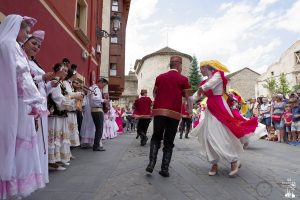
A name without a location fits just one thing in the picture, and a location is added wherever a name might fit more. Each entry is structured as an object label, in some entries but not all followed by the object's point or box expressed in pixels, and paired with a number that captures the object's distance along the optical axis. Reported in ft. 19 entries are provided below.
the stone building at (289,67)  100.77
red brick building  15.71
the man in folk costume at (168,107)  11.39
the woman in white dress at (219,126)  11.36
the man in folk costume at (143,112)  23.30
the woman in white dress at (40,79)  8.03
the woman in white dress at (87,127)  19.16
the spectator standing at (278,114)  26.98
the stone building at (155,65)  142.53
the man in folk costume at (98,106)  17.11
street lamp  31.46
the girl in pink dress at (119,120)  41.19
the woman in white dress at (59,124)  11.73
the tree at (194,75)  140.80
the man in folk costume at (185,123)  28.54
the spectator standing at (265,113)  29.60
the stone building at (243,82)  139.82
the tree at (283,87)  91.65
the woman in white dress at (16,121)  6.47
